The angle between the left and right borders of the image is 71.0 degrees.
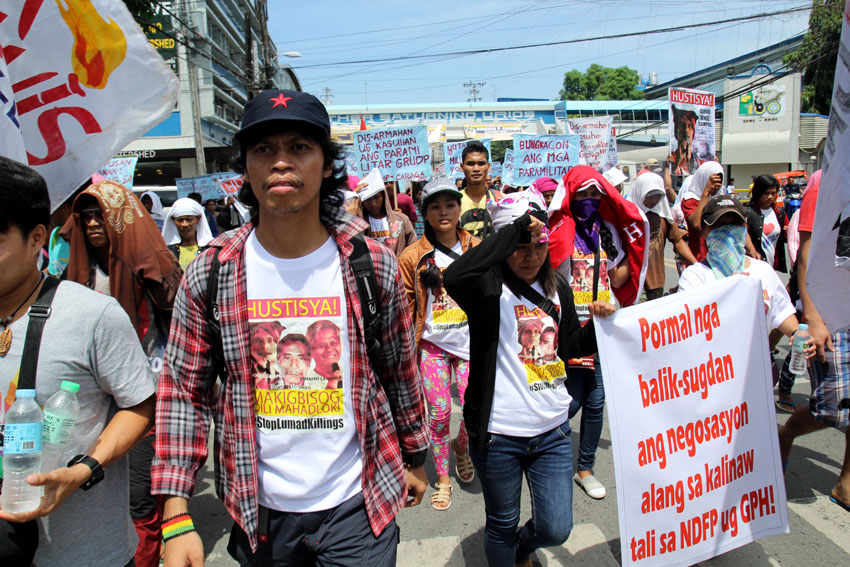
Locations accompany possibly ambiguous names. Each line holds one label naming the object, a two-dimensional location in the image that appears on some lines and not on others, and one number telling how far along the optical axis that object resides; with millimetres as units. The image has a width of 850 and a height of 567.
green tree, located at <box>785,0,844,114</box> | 30094
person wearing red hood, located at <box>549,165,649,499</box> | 3693
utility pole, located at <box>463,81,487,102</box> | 93688
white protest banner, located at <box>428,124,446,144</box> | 19648
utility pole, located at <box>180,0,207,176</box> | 26031
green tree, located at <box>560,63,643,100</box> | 77375
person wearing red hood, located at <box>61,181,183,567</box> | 2773
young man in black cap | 1750
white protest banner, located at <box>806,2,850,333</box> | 1812
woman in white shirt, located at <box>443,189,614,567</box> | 2596
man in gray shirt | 1637
